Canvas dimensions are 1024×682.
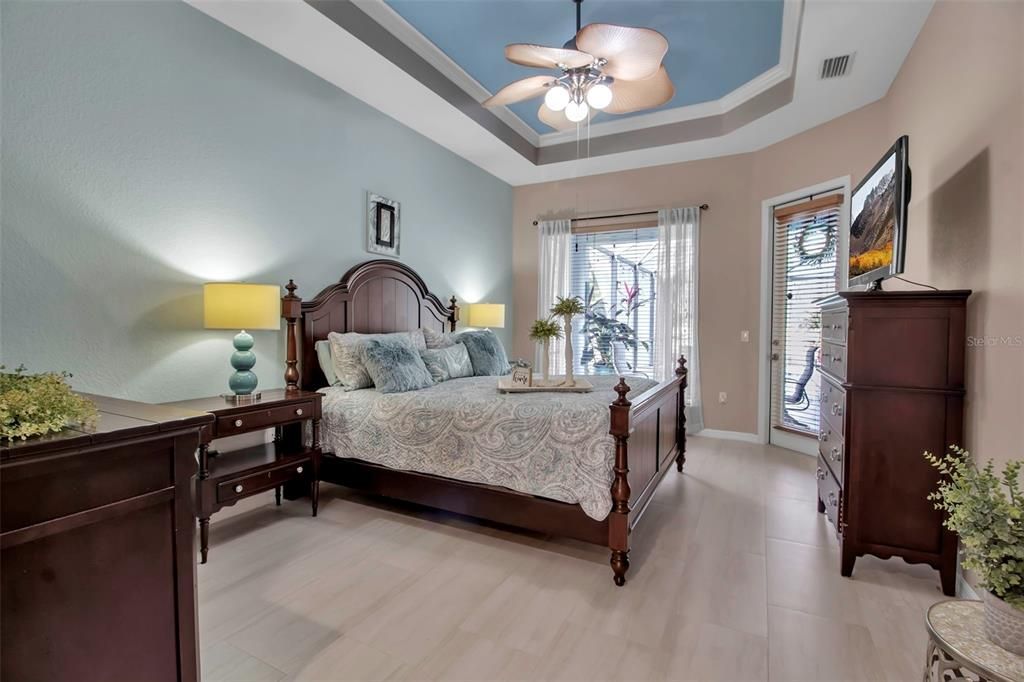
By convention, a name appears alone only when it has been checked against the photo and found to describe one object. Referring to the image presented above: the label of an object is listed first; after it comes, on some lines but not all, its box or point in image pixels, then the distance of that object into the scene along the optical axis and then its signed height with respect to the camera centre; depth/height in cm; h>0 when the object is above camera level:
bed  223 -65
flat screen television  211 +56
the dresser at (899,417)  204 -39
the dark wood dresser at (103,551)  95 -51
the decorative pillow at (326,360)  334 -23
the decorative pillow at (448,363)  354 -27
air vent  311 +178
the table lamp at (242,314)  255 +7
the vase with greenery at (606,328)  543 +1
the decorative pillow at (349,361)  317 -23
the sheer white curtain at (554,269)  573 +72
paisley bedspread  226 -59
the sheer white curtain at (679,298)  502 +34
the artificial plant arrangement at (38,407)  95 -17
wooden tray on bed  286 -37
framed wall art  388 +87
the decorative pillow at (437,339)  398 -10
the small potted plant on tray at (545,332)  302 -2
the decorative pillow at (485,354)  392 -22
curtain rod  531 +131
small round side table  104 -75
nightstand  238 -77
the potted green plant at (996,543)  108 -51
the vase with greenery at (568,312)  291 +10
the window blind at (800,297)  418 +30
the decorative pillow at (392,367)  304 -26
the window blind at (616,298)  536 +35
